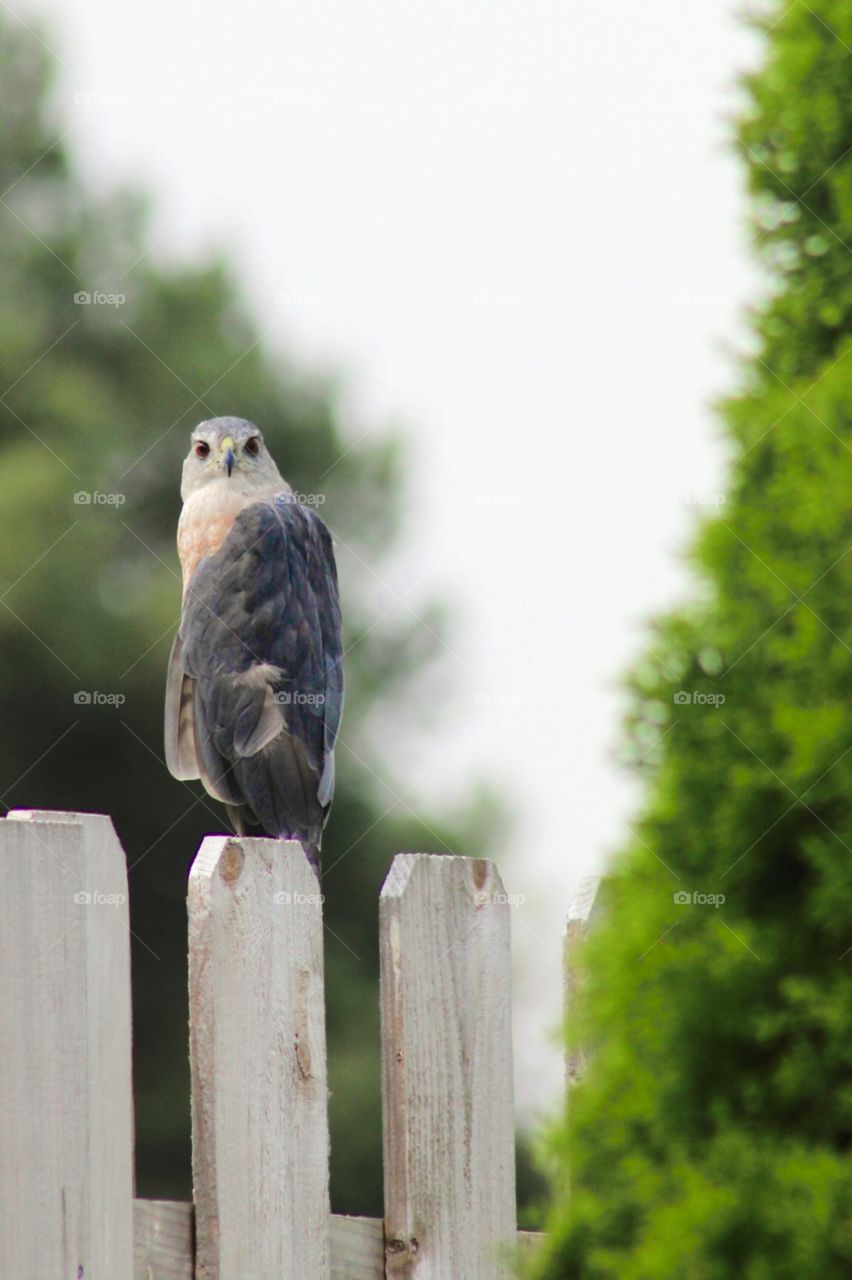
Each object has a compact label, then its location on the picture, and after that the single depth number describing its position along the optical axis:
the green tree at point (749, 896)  3.61
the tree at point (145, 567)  20.06
